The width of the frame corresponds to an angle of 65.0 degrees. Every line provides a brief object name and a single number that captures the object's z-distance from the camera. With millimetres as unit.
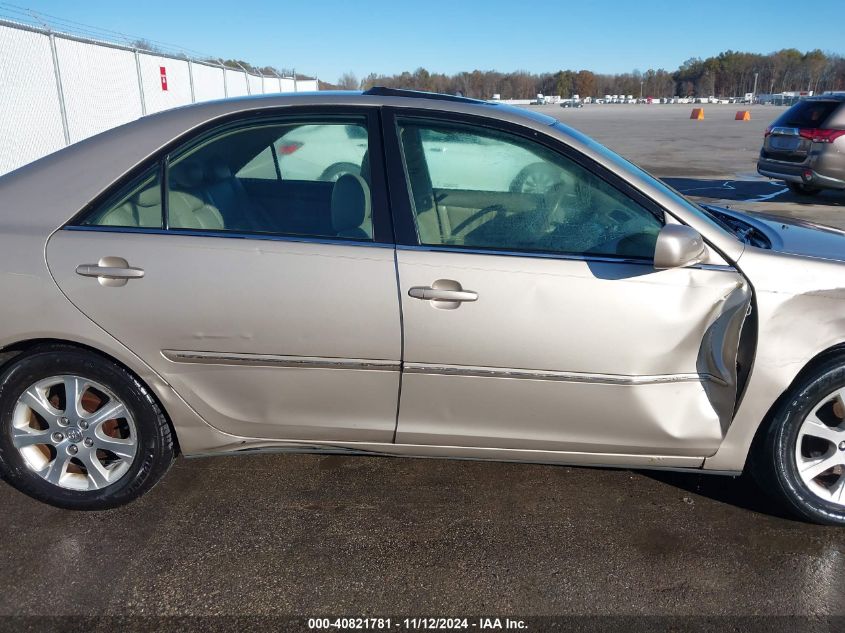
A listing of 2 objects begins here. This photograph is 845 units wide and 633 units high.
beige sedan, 2434
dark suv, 9789
